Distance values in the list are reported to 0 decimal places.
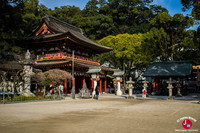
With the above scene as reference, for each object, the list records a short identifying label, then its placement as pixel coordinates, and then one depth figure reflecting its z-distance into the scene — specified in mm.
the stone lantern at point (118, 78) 31619
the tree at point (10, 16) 24008
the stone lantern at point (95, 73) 27125
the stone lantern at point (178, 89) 27141
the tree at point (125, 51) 35625
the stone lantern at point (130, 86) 23939
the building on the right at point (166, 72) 30298
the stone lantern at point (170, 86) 23225
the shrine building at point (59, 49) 29295
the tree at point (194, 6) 21445
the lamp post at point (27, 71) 20250
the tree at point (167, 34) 34000
